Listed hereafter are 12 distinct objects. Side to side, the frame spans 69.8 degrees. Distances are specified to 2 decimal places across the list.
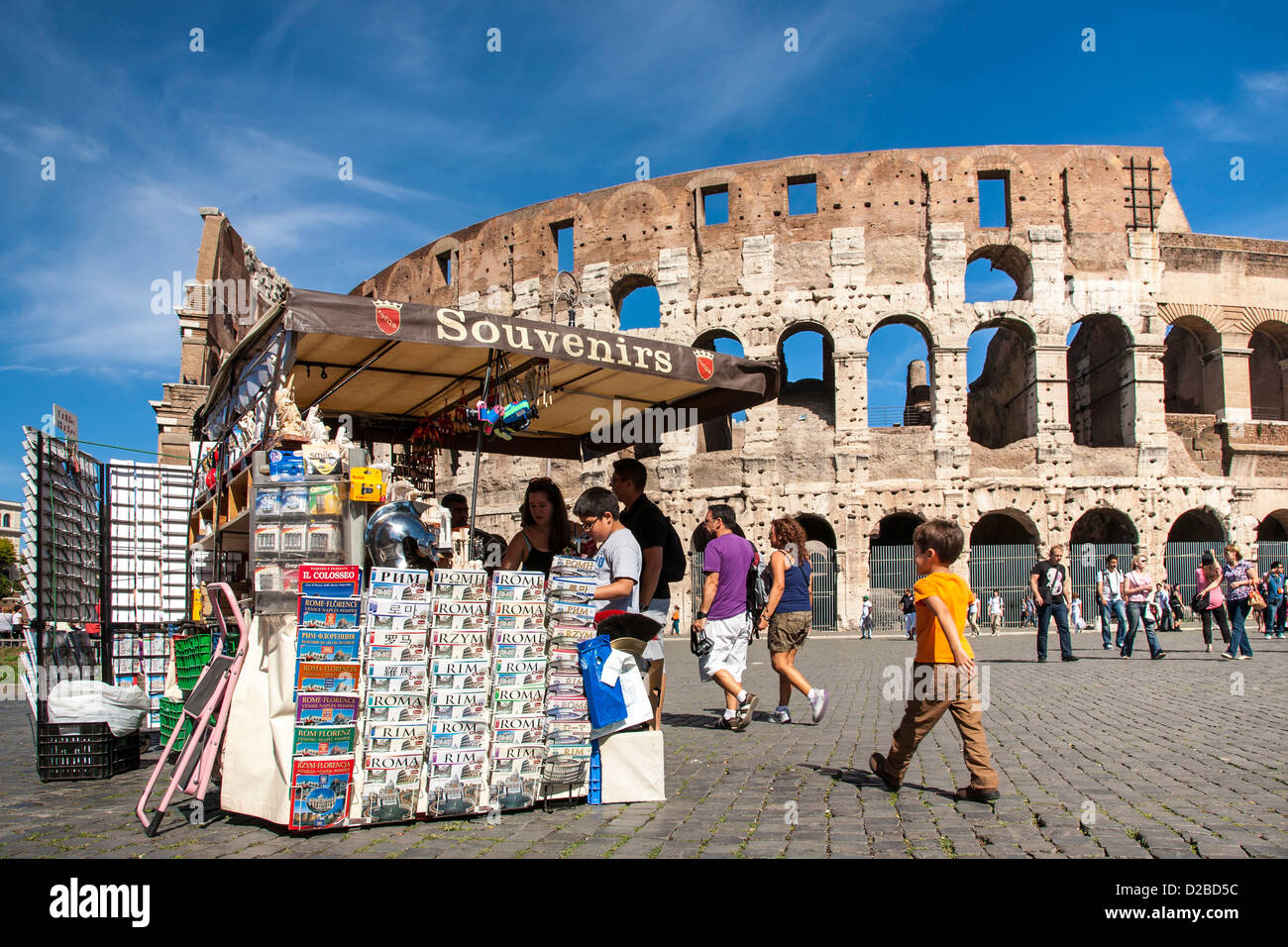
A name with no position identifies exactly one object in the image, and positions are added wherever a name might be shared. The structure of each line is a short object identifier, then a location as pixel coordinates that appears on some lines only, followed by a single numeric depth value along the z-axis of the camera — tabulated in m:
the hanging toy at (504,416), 6.56
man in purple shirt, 7.26
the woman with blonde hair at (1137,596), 12.84
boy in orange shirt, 4.52
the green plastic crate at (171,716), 5.95
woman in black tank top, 5.89
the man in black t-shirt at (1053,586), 12.00
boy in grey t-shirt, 5.11
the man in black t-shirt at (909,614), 20.27
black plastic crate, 5.68
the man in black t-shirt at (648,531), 5.99
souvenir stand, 4.14
